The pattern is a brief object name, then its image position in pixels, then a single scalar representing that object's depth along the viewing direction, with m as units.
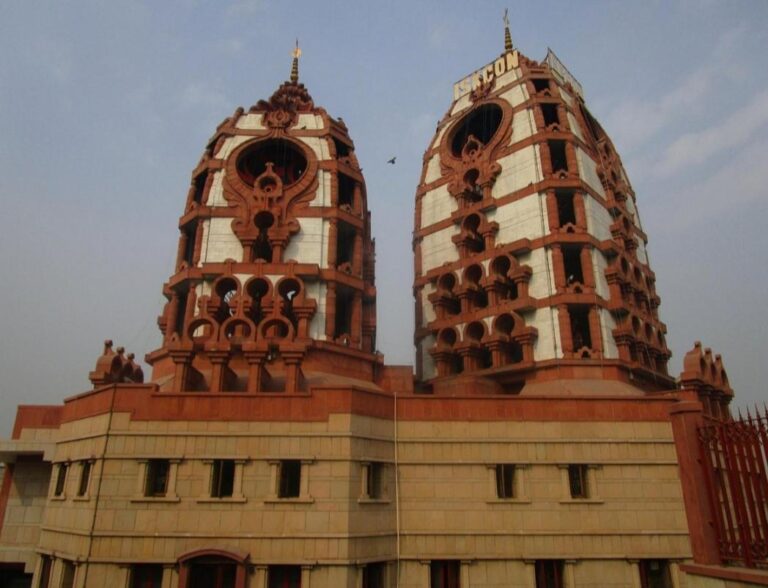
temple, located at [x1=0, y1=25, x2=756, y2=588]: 18.66
